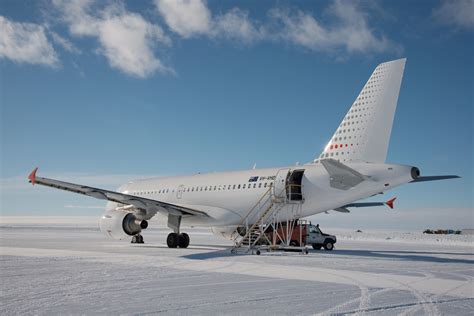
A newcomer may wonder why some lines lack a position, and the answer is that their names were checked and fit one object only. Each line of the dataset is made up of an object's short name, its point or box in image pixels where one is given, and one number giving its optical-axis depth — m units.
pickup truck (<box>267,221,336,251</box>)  23.79
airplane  17.98
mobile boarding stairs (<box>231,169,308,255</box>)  19.88
